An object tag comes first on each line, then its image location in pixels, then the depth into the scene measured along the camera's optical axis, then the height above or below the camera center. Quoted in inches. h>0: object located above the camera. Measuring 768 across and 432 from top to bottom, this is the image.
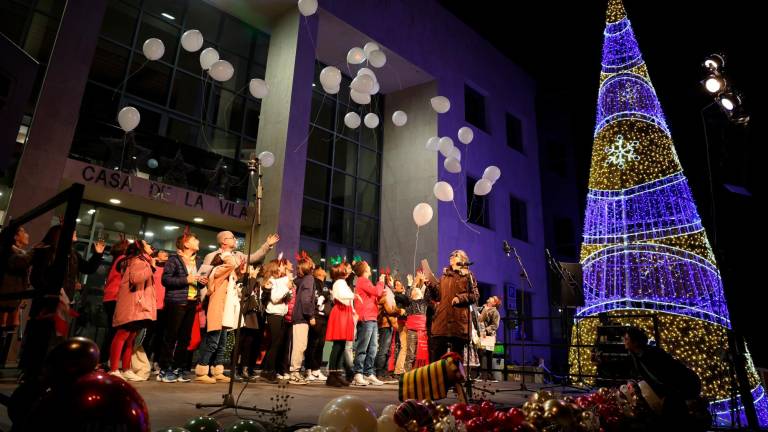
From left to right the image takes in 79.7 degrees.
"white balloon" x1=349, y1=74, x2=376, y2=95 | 332.8 +184.0
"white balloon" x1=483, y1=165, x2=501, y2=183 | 451.2 +169.0
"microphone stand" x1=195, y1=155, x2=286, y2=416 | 144.1 -19.4
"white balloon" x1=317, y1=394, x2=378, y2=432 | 105.6 -15.6
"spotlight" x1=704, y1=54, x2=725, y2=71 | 215.9 +136.3
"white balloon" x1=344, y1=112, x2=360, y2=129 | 428.8 +204.5
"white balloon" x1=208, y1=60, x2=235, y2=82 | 329.1 +187.5
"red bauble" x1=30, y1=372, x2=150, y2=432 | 63.0 -9.9
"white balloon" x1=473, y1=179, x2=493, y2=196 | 446.3 +155.2
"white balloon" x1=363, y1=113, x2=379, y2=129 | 430.5 +206.3
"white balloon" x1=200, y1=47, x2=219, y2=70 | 334.3 +198.4
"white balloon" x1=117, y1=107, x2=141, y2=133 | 306.2 +140.6
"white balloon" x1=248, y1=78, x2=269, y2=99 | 361.1 +193.5
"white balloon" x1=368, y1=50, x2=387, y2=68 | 369.7 +225.2
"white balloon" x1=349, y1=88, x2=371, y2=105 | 341.7 +180.1
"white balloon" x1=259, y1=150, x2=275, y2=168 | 366.3 +141.5
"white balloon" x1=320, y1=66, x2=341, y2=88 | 341.7 +192.5
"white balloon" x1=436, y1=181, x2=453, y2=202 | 426.3 +142.5
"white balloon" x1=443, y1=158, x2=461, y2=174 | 414.9 +162.5
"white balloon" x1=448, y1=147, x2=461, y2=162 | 419.8 +173.2
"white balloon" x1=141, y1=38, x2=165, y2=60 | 322.0 +195.7
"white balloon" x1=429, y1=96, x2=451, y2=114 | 414.0 +214.0
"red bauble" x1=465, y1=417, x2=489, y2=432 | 114.4 -17.7
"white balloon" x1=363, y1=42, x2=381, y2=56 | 373.1 +234.0
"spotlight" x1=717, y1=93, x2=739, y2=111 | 219.0 +119.9
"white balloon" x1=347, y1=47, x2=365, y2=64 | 368.4 +224.8
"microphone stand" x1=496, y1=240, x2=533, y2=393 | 283.0 +20.6
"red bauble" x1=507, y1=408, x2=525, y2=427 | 114.2 -15.5
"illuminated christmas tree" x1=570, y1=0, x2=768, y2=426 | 296.5 +82.4
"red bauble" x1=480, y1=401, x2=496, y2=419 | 121.9 -15.0
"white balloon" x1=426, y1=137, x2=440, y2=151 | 438.2 +189.8
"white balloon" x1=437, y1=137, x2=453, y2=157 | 417.1 +178.8
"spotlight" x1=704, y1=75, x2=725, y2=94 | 217.2 +126.6
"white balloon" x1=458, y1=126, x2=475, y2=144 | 458.3 +208.1
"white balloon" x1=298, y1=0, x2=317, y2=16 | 357.4 +253.3
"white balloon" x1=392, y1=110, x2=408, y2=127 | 427.5 +206.5
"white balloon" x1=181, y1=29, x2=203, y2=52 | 331.3 +208.2
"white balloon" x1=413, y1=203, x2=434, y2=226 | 415.5 +118.3
